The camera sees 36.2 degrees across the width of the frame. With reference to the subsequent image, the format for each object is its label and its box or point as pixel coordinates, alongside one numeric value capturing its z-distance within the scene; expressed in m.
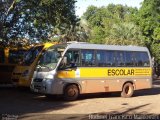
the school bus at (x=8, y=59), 14.57
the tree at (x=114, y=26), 30.50
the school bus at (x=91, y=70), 10.89
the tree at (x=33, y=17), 13.37
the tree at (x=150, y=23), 31.53
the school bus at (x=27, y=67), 12.55
